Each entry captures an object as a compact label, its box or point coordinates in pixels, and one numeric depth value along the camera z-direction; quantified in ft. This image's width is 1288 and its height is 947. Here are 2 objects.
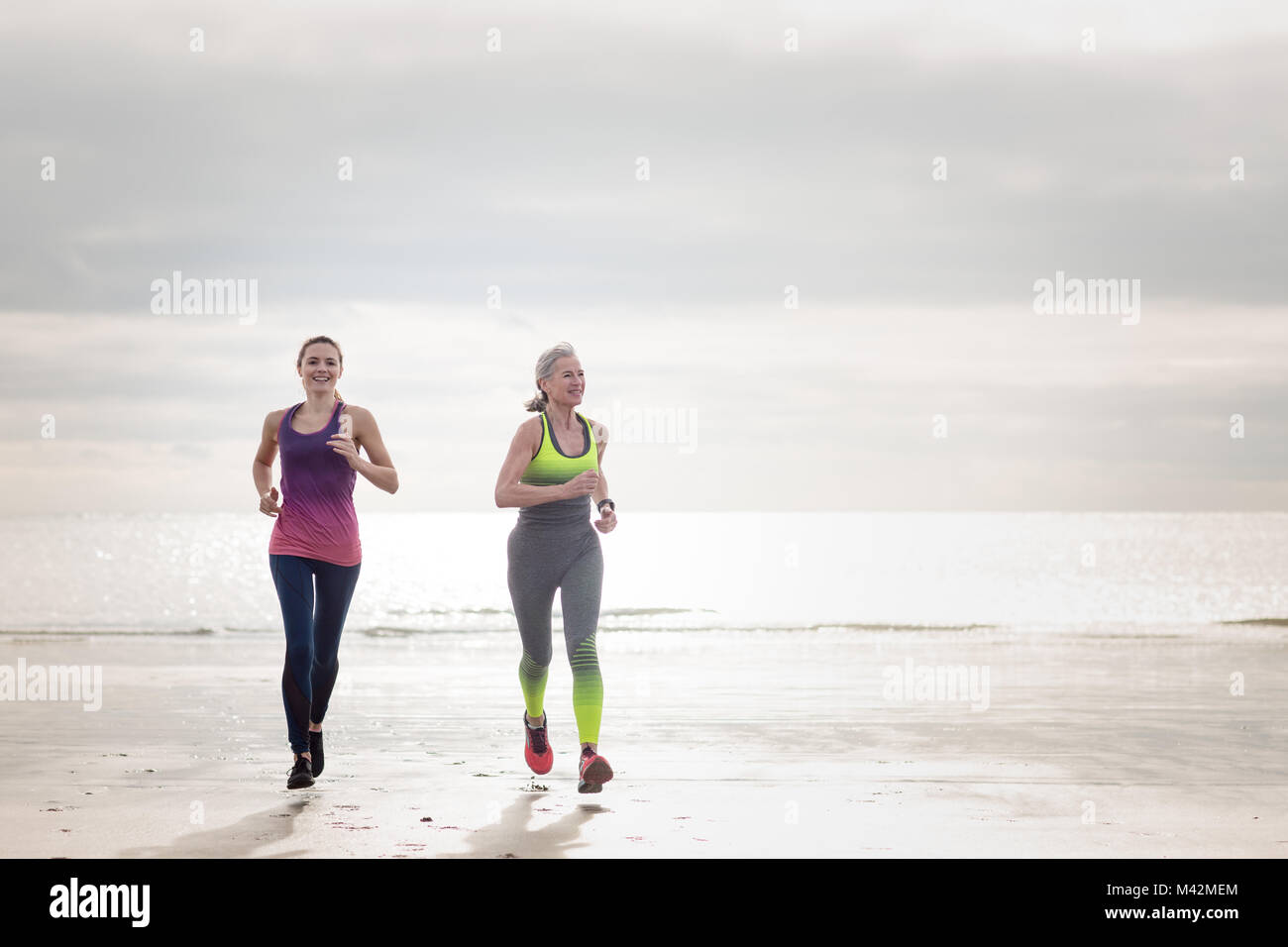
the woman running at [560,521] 21.12
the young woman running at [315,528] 20.68
